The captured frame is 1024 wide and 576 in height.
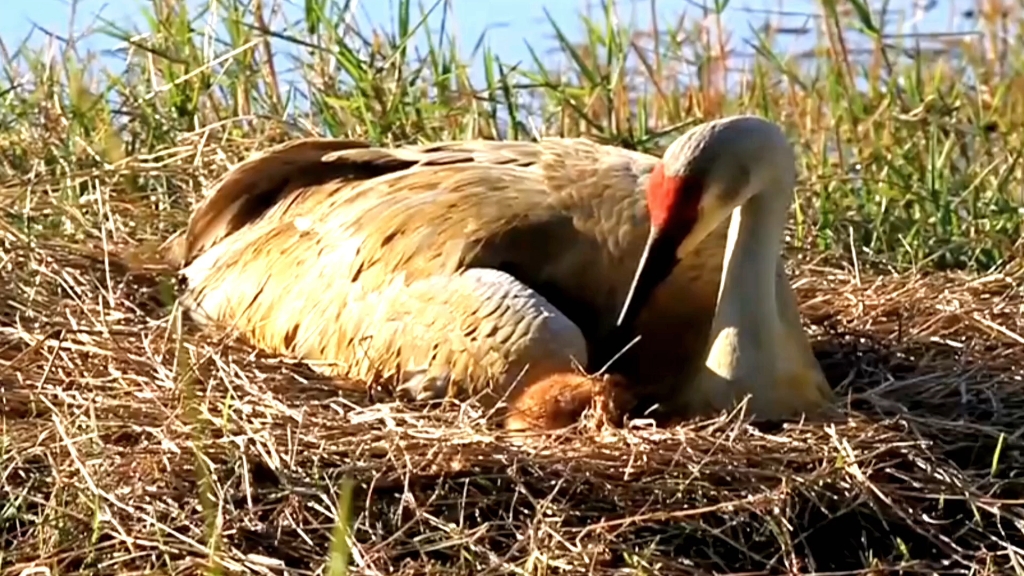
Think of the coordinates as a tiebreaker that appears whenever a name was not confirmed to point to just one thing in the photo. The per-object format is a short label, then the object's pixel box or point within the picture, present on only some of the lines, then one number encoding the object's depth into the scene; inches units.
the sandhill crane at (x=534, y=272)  344.5
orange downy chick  332.5
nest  296.5
